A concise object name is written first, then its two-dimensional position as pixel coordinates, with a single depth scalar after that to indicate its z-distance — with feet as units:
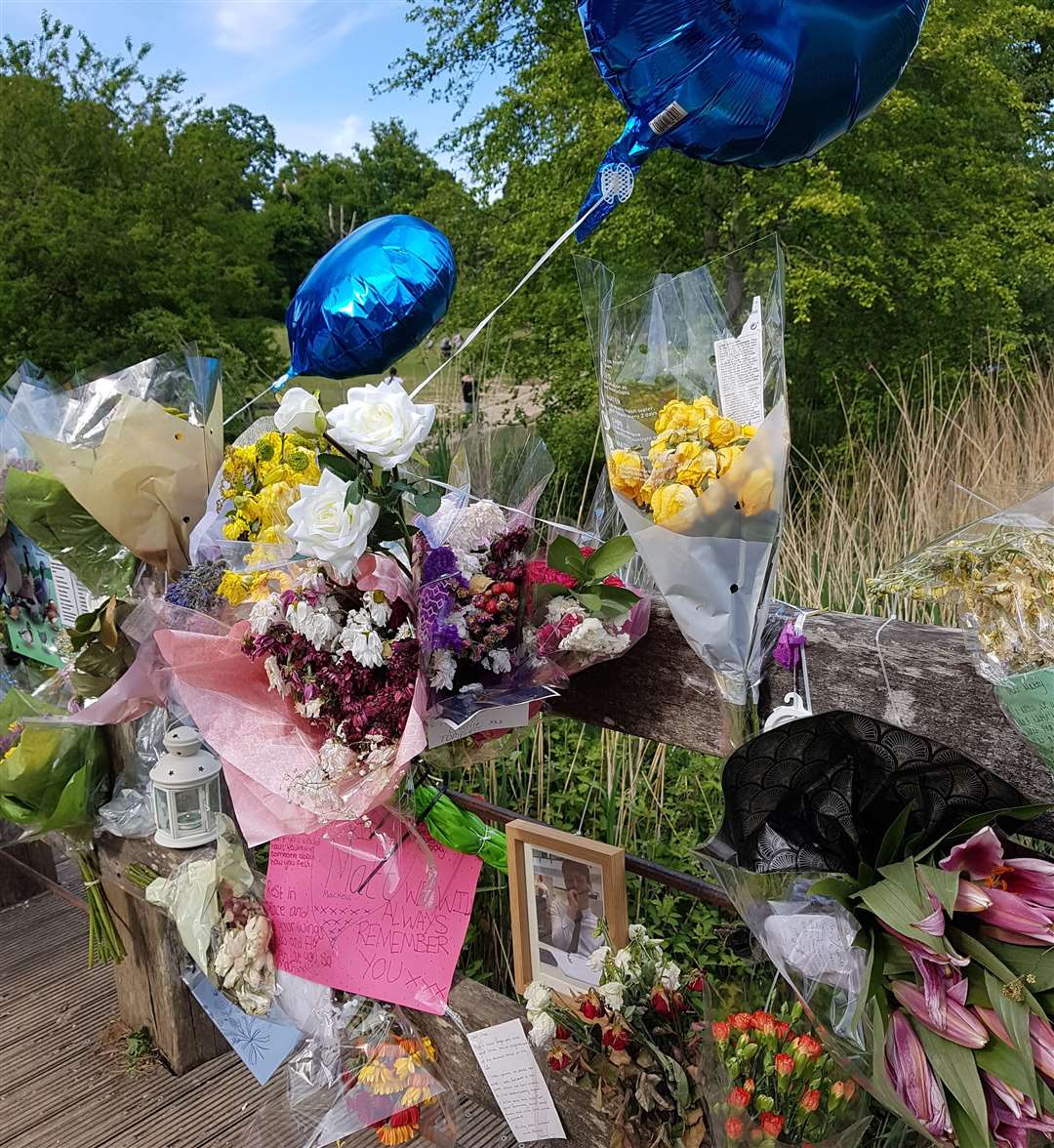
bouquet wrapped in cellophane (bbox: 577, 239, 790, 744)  3.12
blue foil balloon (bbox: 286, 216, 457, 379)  5.63
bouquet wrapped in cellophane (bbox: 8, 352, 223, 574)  5.13
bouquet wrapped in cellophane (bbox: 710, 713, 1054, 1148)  2.67
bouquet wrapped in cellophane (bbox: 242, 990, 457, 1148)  5.01
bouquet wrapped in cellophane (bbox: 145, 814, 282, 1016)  5.39
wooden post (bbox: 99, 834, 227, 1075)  6.56
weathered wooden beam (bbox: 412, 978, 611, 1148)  4.35
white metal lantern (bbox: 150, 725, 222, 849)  6.16
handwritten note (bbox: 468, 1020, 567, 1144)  4.44
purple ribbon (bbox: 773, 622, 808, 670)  3.51
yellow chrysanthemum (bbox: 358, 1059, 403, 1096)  4.99
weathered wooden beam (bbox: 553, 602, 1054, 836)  3.08
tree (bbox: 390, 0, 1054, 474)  17.81
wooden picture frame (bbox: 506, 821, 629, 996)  4.41
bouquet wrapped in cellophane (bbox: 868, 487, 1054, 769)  2.75
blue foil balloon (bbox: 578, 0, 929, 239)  3.31
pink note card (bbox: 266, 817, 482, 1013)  4.92
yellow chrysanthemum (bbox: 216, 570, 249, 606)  4.39
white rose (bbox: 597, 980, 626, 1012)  4.07
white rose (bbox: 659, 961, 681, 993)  4.11
